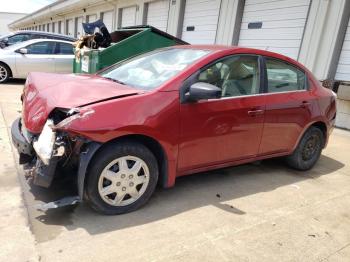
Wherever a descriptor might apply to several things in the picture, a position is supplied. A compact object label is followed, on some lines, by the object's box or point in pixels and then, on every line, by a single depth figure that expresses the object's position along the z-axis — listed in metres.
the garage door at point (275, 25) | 8.03
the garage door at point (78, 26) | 24.02
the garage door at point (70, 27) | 26.50
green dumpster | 6.73
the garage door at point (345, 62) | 7.16
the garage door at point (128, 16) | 15.91
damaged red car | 2.73
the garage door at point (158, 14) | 13.33
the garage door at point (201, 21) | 10.61
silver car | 9.46
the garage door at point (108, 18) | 18.47
